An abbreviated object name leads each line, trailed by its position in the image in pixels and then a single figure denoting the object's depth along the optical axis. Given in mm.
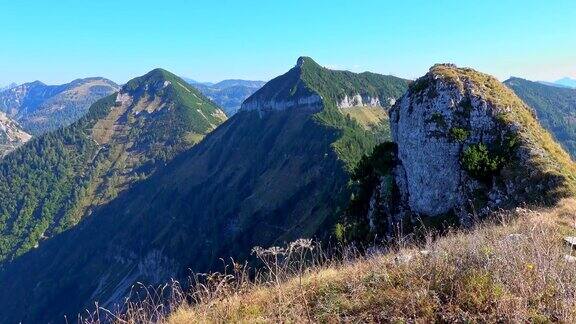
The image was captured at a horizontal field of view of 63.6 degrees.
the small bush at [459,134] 28125
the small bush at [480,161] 25547
